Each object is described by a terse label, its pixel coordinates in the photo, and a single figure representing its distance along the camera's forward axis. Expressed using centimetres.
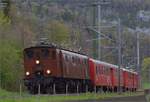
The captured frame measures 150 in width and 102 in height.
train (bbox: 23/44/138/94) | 4031
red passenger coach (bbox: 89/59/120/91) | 4931
